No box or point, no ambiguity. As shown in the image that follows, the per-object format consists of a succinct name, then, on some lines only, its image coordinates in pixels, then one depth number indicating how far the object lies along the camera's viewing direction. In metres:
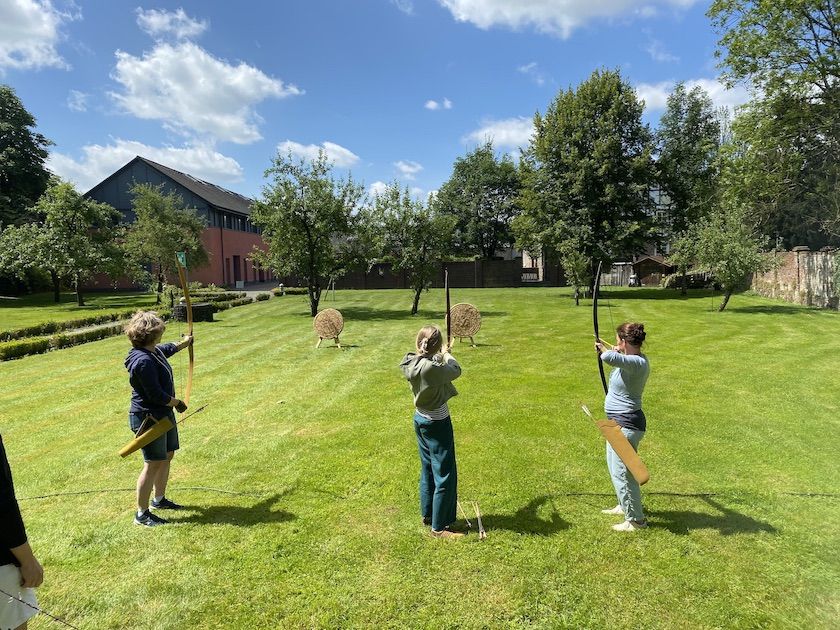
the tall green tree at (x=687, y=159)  35.41
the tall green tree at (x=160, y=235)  31.94
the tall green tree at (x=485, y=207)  55.31
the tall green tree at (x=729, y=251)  22.28
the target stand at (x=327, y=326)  16.33
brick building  45.56
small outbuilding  46.78
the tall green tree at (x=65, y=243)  28.80
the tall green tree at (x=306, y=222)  23.82
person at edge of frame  2.46
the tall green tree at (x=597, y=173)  31.98
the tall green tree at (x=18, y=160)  39.69
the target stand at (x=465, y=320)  15.59
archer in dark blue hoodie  4.76
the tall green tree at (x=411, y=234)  23.14
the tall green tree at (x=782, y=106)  22.92
